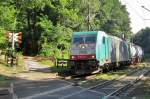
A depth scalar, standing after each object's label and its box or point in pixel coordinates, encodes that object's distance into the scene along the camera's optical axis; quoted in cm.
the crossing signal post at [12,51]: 2090
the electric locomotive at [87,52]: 1961
